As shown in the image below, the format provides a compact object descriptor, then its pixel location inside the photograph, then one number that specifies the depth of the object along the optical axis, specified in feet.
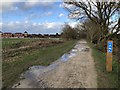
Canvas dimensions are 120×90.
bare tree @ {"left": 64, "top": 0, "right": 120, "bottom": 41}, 42.53
